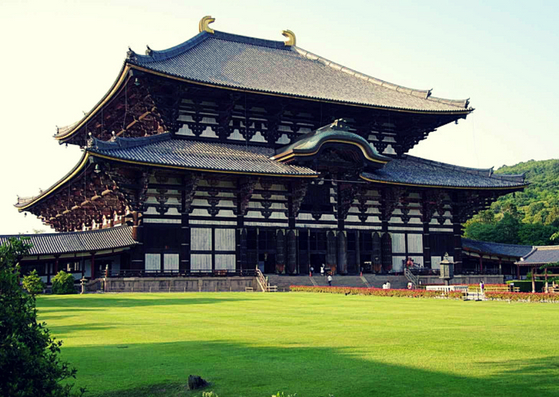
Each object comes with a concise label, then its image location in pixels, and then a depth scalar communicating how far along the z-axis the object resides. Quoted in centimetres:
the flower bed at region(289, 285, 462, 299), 3288
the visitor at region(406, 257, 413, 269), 5353
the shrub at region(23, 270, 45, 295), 3319
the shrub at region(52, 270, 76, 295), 3934
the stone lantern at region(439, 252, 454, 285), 4234
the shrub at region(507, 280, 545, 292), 3748
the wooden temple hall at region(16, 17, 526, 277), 4481
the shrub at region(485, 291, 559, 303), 2867
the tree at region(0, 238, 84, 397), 778
